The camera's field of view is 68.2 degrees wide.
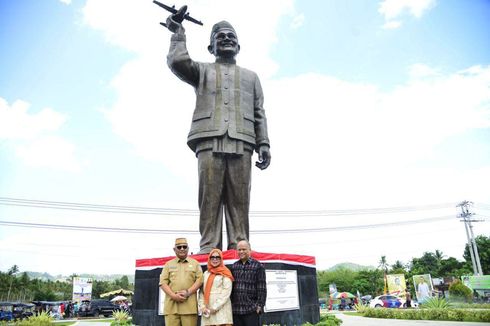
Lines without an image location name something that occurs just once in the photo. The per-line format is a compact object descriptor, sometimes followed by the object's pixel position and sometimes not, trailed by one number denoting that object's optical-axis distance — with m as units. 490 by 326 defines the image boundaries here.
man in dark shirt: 3.58
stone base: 4.87
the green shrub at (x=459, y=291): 24.65
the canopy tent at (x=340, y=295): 31.61
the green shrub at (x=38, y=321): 12.54
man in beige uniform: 3.62
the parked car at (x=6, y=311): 21.47
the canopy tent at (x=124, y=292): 33.52
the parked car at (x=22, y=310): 22.66
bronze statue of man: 5.36
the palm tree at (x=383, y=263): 70.64
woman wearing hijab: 3.54
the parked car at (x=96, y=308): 24.16
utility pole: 31.24
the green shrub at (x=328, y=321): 5.48
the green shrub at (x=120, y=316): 8.96
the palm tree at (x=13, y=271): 52.35
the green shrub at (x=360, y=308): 17.70
